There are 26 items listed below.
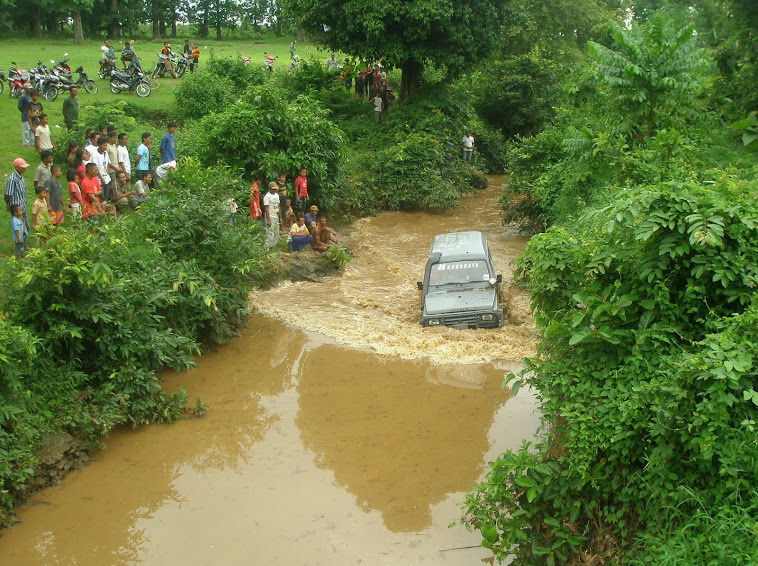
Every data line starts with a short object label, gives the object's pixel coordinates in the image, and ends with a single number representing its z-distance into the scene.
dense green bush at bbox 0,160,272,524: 8.56
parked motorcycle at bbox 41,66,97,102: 22.25
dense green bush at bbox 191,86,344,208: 17.77
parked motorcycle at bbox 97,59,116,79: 25.94
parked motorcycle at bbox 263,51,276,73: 31.80
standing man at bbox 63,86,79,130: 18.30
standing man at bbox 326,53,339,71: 30.44
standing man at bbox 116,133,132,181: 15.17
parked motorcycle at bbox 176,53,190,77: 28.62
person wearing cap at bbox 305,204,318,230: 17.59
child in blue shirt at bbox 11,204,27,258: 11.61
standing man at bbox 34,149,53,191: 12.43
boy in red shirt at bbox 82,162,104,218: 13.32
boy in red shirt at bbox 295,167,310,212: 18.11
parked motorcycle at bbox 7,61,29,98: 22.34
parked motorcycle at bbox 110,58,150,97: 24.52
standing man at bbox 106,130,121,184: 14.98
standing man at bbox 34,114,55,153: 15.98
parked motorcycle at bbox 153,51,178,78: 27.94
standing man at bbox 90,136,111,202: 14.38
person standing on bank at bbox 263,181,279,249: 16.48
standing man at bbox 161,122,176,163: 16.45
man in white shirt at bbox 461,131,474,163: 25.80
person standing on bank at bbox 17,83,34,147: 17.52
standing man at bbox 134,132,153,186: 15.70
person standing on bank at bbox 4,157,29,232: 11.89
